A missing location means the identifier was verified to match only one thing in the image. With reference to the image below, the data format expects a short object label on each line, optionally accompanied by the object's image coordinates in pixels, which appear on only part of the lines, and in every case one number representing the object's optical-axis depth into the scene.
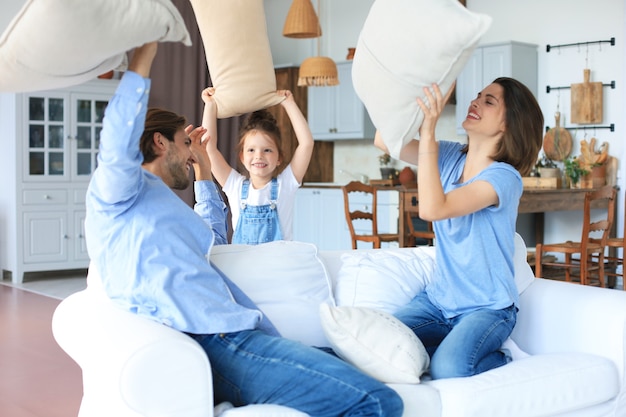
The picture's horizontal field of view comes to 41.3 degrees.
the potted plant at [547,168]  6.80
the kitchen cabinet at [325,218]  7.80
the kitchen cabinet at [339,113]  8.29
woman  2.39
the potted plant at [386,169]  8.11
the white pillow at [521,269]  2.92
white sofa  1.96
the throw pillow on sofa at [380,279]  2.80
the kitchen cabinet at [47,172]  7.65
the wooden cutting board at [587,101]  6.89
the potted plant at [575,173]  6.71
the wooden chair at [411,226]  5.86
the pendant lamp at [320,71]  6.52
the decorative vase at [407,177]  7.77
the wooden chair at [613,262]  6.42
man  1.97
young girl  3.26
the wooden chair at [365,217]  6.38
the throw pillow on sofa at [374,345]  2.28
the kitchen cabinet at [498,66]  7.06
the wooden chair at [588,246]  5.78
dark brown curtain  8.40
